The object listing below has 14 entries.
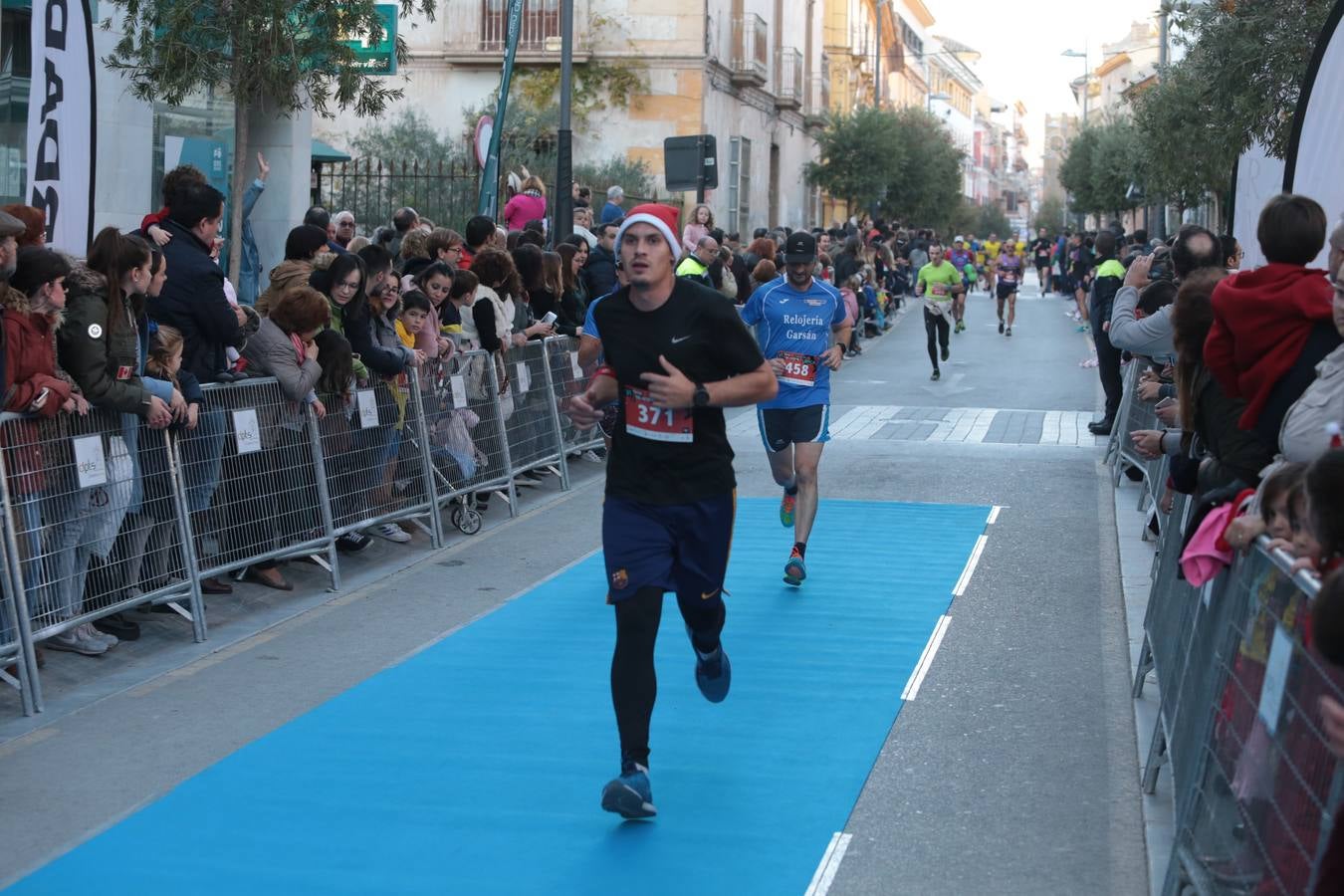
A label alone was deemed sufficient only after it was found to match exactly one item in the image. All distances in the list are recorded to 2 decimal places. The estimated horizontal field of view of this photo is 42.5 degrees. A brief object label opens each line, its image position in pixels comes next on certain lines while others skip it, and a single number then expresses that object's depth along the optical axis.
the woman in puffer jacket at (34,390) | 7.00
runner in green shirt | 25.09
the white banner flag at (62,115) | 8.27
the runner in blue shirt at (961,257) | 42.25
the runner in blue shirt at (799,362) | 10.22
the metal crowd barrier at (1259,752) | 3.52
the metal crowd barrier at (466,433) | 11.34
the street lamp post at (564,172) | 18.70
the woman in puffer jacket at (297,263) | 9.96
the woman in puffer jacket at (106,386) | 7.39
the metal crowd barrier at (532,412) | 12.73
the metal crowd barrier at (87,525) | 7.00
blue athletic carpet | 5.20
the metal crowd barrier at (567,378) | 13.73
